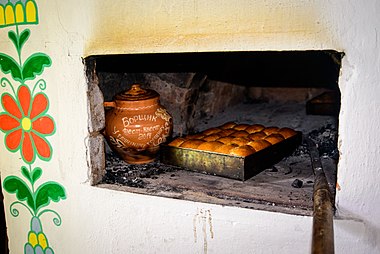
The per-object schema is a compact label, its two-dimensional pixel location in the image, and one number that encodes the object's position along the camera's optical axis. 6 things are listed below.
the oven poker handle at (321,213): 0.89
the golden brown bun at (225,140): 1.88
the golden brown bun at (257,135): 1.95
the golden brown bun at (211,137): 1.95
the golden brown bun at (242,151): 1.71
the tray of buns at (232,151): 1.72
